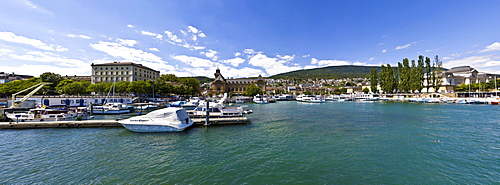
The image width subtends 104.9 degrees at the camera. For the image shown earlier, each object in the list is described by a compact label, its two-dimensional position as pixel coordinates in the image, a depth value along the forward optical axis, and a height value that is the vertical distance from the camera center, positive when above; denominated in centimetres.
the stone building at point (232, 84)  11638 +603
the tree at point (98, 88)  5585 +199
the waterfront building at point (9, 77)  8574 +911
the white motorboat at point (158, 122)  1725 -250
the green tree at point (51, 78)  6184 +561
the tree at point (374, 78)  9088 +702
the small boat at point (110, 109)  3266 -248
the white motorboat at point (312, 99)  6936 -226
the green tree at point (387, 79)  8044 +577
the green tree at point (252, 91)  8906 +125
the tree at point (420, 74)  7012 +680
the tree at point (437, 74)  7062 +684
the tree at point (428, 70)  7181 +826
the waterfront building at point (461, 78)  8756 +705
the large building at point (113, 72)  8075 +961
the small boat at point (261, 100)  6671 -232
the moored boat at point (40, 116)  2127 -233
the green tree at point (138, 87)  5533 +218
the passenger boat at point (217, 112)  2492 -241
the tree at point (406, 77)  7331 +610
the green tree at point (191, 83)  8988 +529
